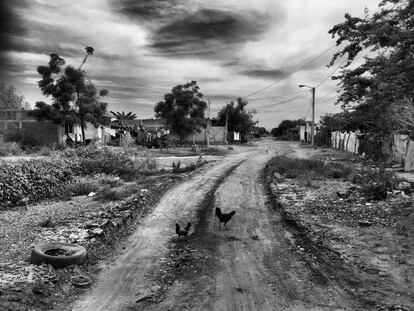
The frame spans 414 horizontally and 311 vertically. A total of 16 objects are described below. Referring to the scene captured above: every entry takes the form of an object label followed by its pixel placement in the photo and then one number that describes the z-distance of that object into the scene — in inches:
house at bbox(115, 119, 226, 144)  2135.8
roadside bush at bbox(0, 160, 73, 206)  483.8
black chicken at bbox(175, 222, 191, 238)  359.9
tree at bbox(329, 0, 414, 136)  444.8
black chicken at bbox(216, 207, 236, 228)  393.7
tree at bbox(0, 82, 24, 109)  2162.9
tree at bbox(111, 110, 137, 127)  2727.4
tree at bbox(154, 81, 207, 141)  1711.4
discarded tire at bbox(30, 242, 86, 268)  276.8
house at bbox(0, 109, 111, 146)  1418.6
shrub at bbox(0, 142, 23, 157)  1028.5
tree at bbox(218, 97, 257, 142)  2476.6
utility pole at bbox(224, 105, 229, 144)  2247.5
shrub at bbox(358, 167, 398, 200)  480.0
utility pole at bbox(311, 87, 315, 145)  1914.4
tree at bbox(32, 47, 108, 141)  1336.1
